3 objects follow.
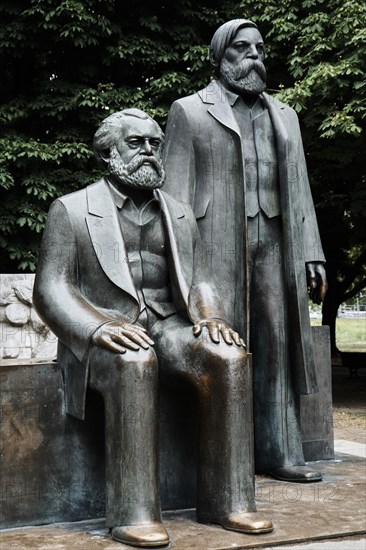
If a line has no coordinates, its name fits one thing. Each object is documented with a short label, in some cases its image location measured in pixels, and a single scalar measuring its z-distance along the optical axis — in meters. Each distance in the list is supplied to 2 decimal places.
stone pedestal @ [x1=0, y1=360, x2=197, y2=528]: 5.06
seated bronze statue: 4.67
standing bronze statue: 6.25
